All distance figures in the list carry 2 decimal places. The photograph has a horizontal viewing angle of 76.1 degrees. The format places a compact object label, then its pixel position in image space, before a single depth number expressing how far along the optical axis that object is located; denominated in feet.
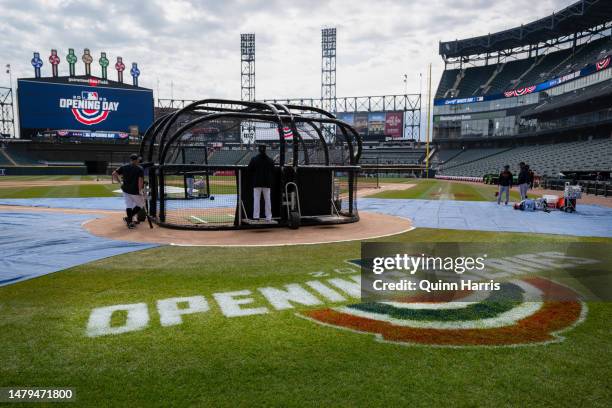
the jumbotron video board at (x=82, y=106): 190.29
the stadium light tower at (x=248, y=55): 238.07
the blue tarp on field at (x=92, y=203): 54.26
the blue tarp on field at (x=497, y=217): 37.04
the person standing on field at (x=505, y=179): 59.29
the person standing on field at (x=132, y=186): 35.45
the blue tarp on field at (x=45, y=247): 21.03
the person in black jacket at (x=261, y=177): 35.22
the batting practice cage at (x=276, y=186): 35.83
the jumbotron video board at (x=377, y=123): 256.52
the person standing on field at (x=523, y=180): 56.80
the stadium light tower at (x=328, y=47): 230.07
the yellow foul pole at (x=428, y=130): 184.88
